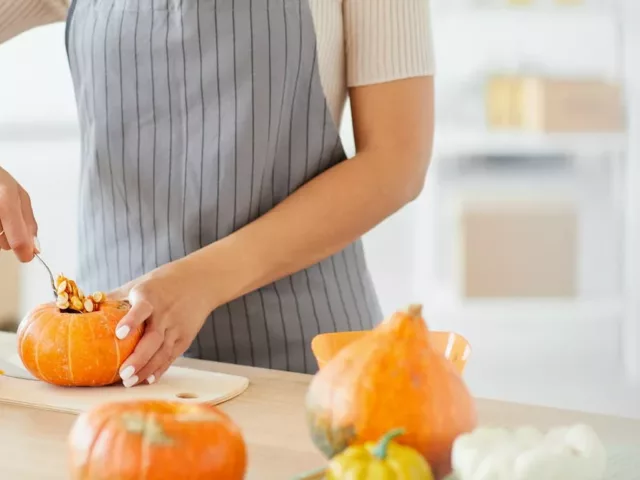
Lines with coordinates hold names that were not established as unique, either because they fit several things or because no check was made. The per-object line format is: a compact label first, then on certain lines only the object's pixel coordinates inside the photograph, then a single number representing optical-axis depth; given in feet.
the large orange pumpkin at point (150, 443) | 4.44
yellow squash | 4.25
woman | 7.65
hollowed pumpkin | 6.31
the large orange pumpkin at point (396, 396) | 4.50
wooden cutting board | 6.18
